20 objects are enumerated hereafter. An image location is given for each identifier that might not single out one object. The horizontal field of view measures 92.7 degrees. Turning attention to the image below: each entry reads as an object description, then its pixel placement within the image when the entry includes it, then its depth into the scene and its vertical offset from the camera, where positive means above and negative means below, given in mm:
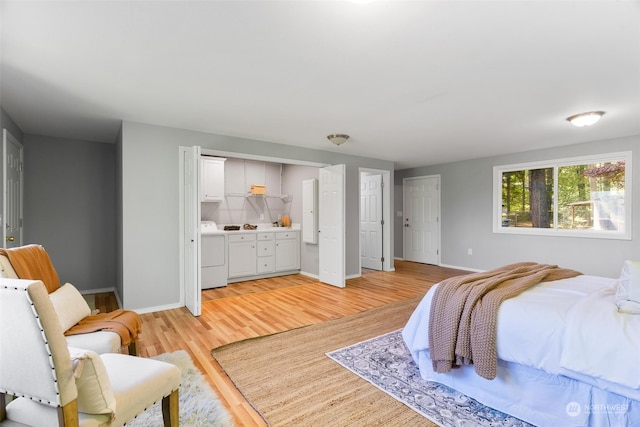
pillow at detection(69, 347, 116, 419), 1231 -691
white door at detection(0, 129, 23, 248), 3281 +301
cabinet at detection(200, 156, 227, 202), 5367 +650
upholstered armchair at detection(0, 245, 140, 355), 1925 -681
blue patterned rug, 1865 -1243
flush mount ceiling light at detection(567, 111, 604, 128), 3371 +1067
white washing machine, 4918 -708
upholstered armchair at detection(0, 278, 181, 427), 1163 -617
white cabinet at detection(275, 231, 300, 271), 5883 -700
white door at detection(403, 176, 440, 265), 6992 -123
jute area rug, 1881 -1238
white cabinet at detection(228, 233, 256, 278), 5316 -698
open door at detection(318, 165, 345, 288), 5016 -179
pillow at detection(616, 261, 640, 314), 1781 -480
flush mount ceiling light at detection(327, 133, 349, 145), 4301 +1091
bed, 1521 -801
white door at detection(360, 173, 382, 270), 6523 -144
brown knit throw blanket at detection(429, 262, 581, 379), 1879 -704
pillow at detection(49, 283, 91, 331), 2062 -642
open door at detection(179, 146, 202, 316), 3594 -150
